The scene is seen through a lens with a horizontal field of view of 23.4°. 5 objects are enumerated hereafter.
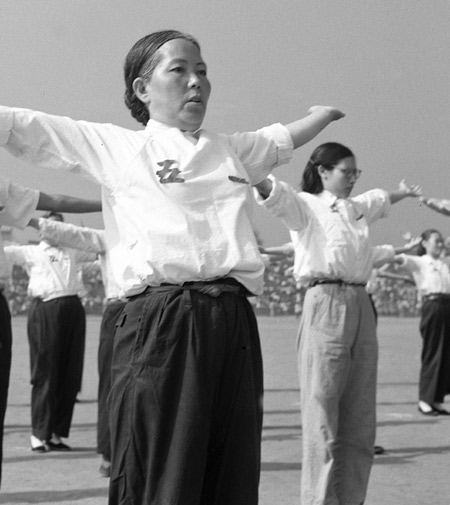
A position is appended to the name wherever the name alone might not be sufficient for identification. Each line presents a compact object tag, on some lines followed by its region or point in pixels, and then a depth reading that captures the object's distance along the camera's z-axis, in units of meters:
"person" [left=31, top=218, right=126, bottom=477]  6.53
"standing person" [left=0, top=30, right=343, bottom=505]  2.68
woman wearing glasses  4.80
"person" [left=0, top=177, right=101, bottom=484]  4.65
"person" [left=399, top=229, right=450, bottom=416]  9.98
